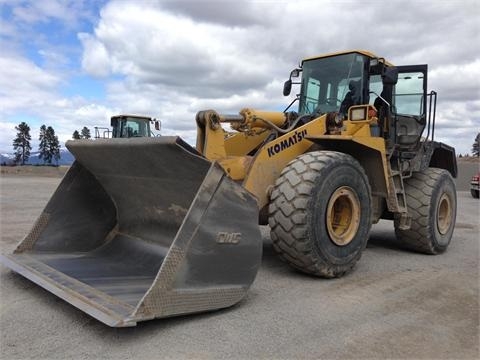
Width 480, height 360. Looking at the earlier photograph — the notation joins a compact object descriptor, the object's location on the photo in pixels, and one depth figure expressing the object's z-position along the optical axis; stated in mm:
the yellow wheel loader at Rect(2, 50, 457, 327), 3635
